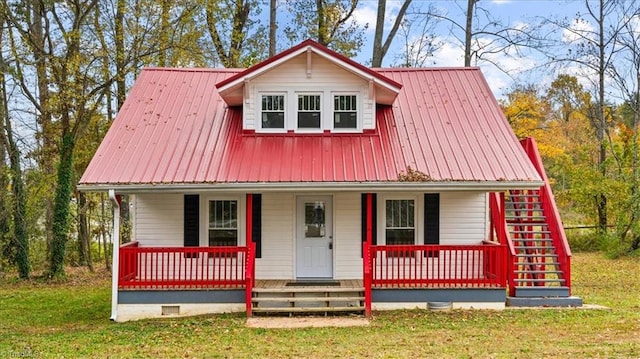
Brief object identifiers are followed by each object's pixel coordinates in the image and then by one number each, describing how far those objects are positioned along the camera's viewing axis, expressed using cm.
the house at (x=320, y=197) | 1192
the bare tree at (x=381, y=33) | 2467
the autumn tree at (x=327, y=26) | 2608
